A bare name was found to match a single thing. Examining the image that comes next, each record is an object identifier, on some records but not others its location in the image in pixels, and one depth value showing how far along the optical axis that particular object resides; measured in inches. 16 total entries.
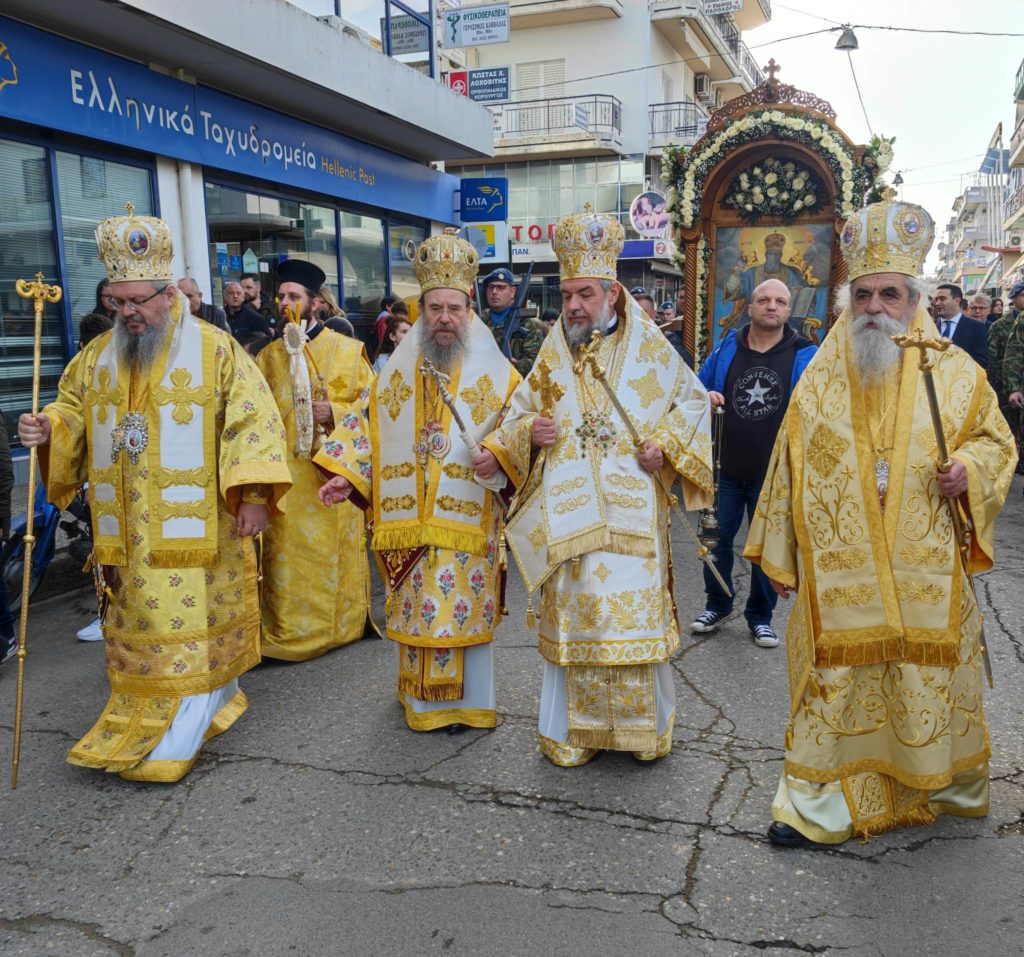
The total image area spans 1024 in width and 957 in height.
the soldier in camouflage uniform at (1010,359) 356.5
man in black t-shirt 197.5
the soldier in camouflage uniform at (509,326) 274.2
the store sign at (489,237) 561.3
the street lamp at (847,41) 711.1
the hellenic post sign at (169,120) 295.3
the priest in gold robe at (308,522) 199.9
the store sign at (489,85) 690.2
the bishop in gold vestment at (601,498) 139.9
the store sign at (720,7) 1063.0
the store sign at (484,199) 603.8
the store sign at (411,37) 517.7
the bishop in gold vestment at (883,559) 114.7
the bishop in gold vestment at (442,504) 157.2
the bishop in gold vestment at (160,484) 144.8
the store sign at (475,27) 569.9
